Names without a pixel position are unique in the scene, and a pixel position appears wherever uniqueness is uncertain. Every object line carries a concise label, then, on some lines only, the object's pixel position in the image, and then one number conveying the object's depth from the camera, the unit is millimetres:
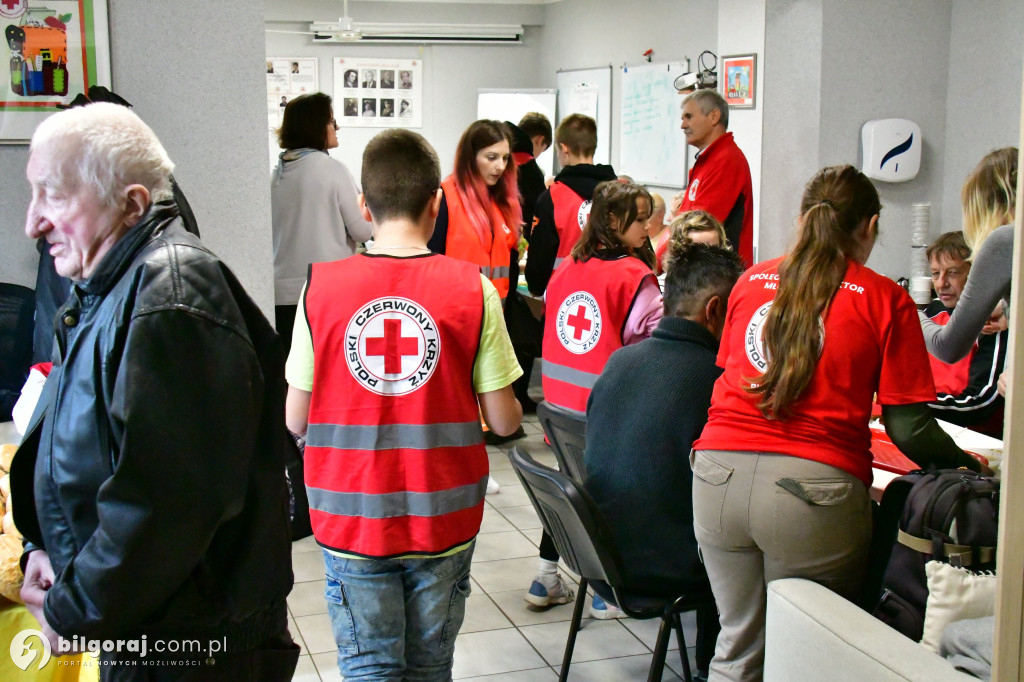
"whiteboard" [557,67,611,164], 8953
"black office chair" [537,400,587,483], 2793
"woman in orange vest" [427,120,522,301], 4082
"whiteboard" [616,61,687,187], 7742
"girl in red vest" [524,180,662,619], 2977
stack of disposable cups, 4711
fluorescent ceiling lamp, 10242
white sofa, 1609
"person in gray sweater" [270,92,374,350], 3943
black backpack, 1833
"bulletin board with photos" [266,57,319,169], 10320
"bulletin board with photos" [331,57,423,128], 10508
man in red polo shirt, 4316
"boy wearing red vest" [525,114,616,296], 4367
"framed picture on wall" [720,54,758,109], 5992
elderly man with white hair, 1300
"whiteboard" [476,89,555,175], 10125
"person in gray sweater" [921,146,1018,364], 2254
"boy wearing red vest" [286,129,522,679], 1927
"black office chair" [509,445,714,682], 2256
